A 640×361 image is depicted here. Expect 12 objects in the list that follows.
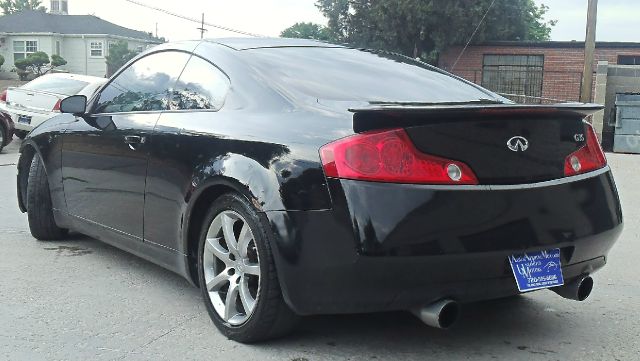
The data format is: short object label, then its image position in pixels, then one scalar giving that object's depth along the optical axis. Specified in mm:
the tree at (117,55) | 56750
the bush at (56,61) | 49219
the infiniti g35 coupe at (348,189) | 2914
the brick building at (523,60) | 28969
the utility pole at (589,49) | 17969
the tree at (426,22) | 30469
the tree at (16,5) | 90438
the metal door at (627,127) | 16469
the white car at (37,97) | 14320
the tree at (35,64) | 49078
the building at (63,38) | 57625
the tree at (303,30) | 71069
